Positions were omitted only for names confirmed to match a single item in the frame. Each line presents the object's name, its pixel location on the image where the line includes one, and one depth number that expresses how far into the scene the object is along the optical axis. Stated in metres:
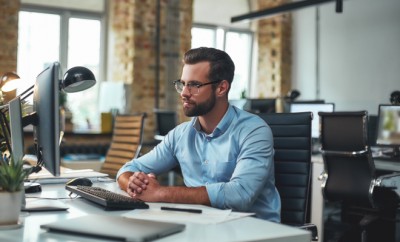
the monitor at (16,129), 1.85
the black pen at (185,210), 1.67
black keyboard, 1.72
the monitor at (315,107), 5.27
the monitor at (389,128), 4.56
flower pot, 1.43
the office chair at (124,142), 3.93
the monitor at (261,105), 5.61
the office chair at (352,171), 3.68
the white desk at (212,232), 1.33
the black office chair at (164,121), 5.82
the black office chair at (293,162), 2.28
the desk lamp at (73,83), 1.98
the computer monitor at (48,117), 1.68
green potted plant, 1.43
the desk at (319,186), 4.06
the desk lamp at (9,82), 2.54
